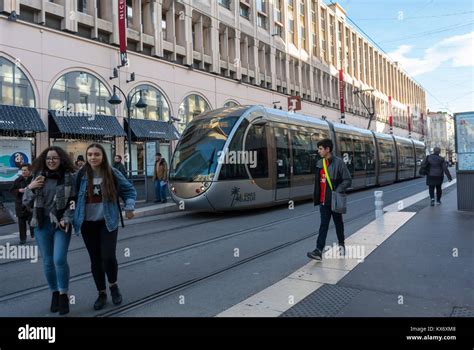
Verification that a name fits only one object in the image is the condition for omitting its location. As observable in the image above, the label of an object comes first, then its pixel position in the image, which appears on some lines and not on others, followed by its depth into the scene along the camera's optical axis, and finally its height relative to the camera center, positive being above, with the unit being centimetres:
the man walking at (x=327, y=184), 604 -28
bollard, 1008 -103
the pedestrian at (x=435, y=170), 1226 -27
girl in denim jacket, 422 -43
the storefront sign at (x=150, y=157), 1581 +60
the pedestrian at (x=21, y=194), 834 -37
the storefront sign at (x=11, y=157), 1623 +83
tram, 1091 +26
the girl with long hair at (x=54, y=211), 413 -36
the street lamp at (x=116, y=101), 1702 +304
